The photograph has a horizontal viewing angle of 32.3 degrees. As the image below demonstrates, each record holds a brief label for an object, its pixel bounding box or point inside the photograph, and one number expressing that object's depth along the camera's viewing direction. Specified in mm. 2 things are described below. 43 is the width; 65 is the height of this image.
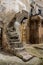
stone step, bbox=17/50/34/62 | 3548
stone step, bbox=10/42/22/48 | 4239
